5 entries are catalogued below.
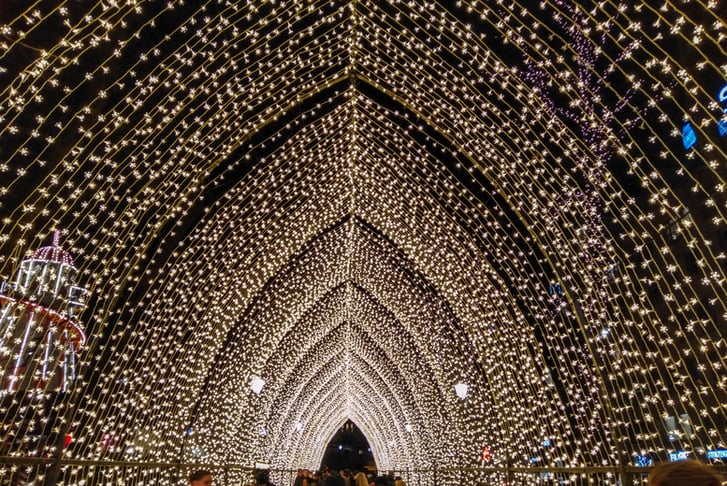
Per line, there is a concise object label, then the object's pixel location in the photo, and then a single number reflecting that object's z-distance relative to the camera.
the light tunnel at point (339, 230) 6.55
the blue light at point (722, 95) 12.54
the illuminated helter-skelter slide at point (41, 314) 5.63
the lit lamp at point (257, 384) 13.04
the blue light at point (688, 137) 14.76
